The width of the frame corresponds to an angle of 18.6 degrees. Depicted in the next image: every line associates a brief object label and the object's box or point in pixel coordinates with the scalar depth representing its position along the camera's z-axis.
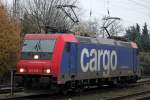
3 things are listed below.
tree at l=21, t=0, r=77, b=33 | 54.97
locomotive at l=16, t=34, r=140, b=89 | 21.67
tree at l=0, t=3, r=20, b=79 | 31.44
